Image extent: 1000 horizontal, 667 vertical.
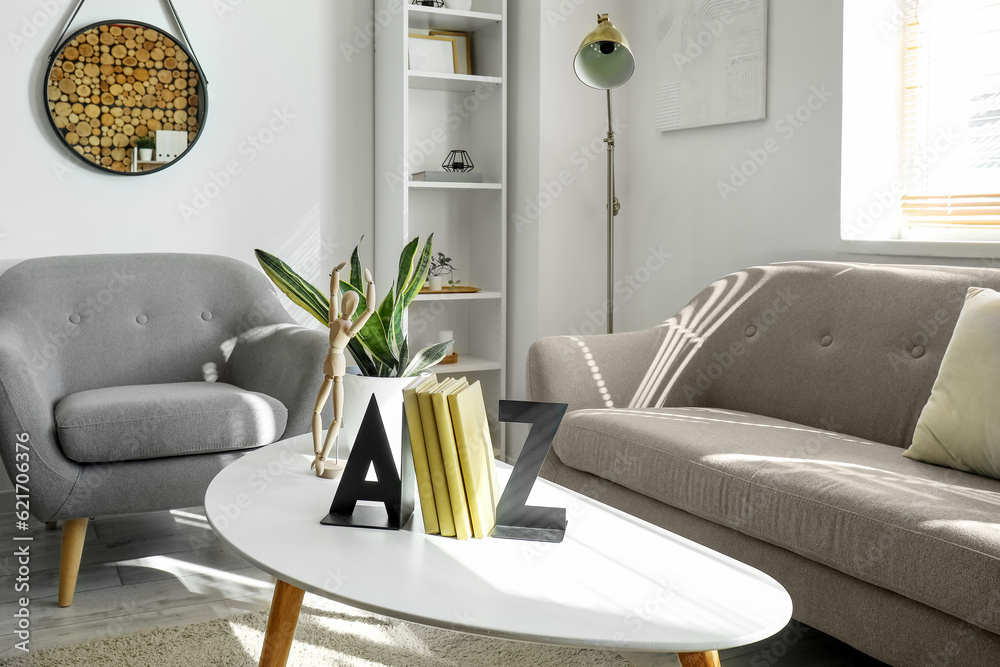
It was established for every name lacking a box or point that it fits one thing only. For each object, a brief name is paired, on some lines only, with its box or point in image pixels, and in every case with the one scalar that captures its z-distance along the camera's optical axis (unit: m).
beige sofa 1.49
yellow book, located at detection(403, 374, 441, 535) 1.42
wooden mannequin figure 1.72
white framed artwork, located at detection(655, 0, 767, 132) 2.95
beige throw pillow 1.79
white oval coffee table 1.09
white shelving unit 3.40
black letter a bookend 1.47
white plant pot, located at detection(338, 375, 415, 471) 1.75
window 2.47
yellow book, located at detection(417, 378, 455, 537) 1.41
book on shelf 3.47
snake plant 1.81
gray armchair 2.22
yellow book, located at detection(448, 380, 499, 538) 1.40
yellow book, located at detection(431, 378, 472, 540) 1.40
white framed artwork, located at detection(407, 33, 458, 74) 3.47
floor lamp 2.93
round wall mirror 3.09
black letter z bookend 1.45
